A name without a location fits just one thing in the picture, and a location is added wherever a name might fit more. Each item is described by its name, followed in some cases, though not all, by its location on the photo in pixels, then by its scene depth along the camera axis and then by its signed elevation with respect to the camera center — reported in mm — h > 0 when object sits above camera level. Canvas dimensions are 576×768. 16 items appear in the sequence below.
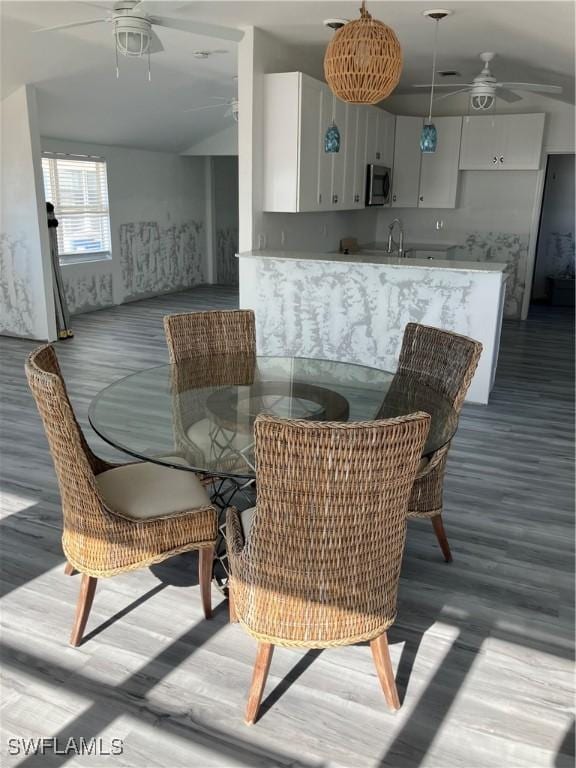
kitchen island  4461 -604
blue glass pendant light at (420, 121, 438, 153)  3619 +473
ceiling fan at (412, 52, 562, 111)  4489 +977
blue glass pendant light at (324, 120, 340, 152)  3740 +471
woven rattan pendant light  2512 +641
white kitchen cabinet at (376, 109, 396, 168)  6738 +888
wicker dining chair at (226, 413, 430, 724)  1437 -803
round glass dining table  2037 -701
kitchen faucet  6934 -287
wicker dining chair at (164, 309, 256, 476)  2206 -678
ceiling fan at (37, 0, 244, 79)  3236 +979
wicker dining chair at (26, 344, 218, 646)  1845 -942
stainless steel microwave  6605 +381
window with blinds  7367 +174
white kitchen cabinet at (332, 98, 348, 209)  5504 +558
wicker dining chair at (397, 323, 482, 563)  2357 -622
